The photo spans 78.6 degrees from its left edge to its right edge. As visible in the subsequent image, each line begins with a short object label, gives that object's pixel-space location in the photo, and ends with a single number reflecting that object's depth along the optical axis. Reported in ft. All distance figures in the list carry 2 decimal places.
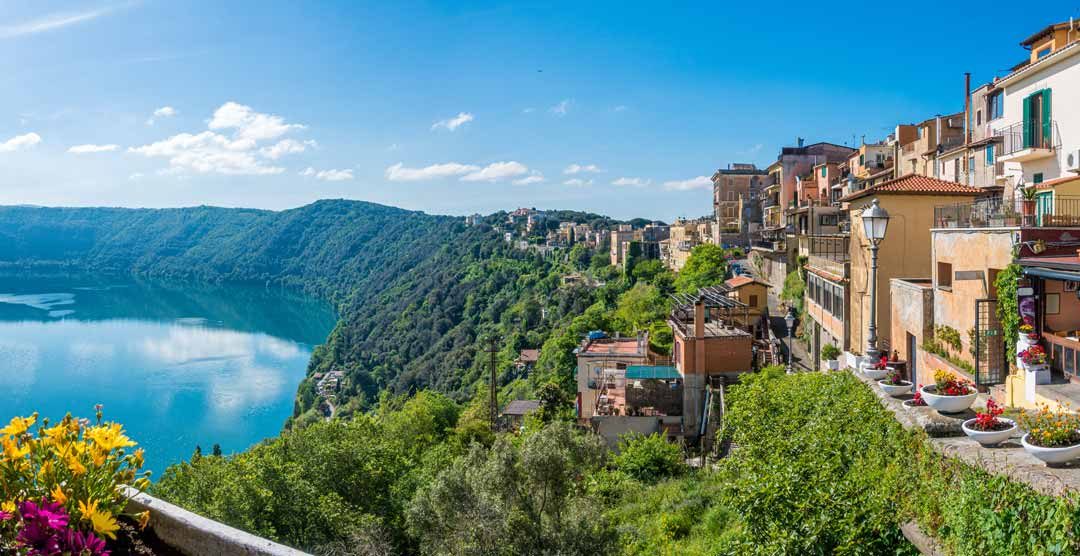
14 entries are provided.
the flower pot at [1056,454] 16.33
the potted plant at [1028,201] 36.60
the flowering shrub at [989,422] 19.34
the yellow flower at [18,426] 8.05
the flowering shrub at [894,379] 27.22
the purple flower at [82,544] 7.27
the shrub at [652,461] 64.34
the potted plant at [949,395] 22.99
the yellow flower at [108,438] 8.26
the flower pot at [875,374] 28.94
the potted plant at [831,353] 56.08
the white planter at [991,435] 18.92
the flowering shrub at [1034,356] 28.71
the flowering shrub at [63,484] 7.27
